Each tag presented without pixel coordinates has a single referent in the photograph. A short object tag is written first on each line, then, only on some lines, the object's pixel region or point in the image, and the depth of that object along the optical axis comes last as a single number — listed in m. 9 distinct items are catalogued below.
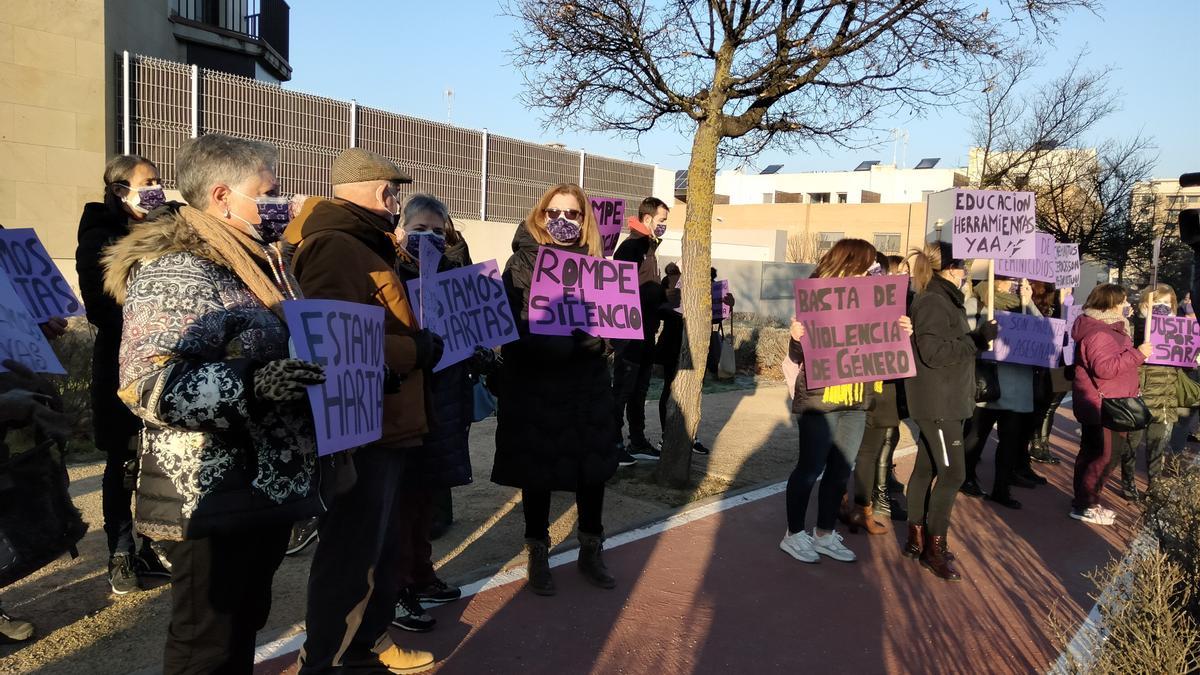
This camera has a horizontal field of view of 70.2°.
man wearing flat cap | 3.08
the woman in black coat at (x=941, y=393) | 5.27
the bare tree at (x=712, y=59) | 6.66
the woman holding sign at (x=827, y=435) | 5.20
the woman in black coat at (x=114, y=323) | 4.18
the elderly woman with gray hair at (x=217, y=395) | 2.30
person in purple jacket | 6.75
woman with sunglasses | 4.48
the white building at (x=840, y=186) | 73.00
